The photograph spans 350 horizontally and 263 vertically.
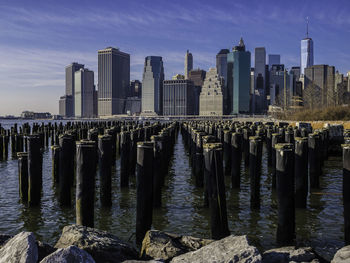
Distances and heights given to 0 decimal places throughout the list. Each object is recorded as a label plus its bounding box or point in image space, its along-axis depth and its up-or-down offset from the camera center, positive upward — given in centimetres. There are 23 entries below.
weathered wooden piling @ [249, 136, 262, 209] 1190 -177
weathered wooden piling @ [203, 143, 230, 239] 877 -182
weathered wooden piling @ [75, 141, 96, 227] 938 -168
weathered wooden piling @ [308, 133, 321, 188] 1516 -162
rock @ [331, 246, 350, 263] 599 -231
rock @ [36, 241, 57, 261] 632 -236
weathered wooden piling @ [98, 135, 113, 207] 1242 -174
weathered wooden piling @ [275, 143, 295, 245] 871 -195
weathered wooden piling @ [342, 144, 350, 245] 855 -161
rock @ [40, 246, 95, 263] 514 -201
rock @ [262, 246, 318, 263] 632 -243
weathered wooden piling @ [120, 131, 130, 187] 1554 -181
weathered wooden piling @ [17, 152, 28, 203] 1288 -205
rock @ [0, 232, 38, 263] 543 -205
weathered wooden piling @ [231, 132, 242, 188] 1473 -160
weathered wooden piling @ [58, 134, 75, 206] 1243 -171
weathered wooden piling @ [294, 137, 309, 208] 1182 -169
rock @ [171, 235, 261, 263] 568 -217
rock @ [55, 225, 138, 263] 646 -231
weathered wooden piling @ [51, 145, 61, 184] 1624 -205
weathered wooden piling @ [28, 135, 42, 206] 1233 -177
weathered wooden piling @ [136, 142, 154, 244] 931 -182
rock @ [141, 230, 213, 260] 668 -241
